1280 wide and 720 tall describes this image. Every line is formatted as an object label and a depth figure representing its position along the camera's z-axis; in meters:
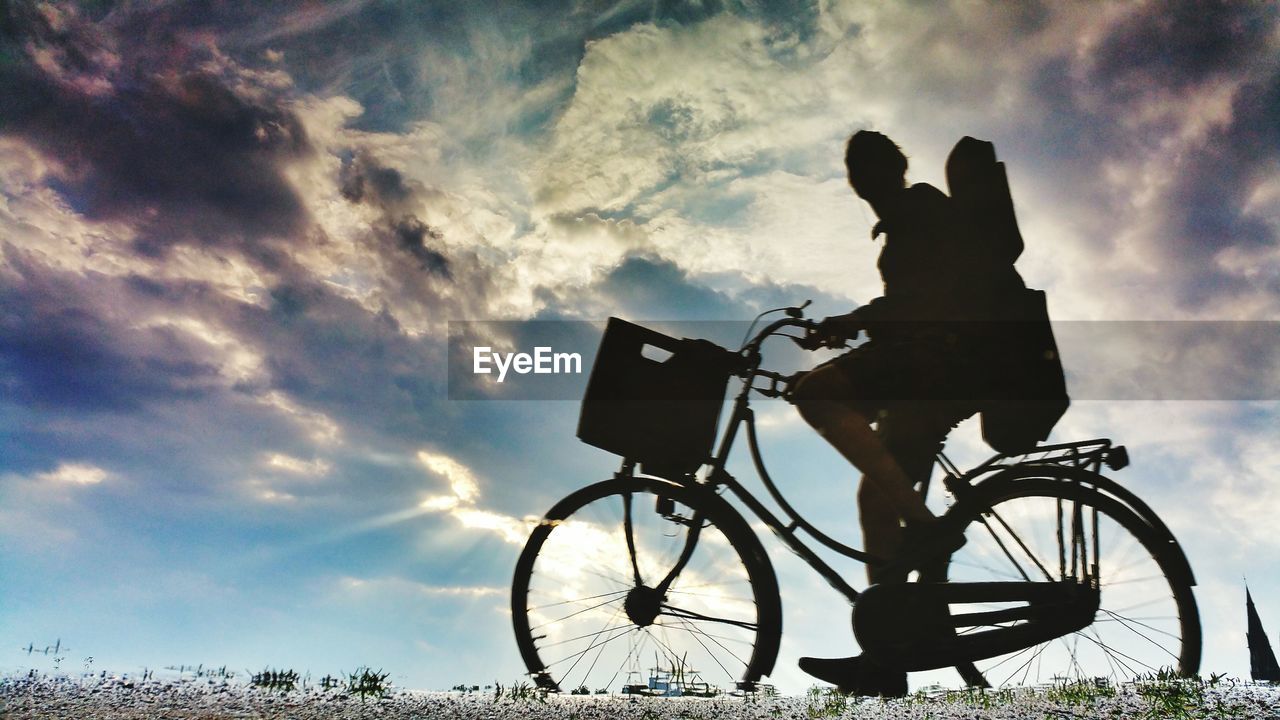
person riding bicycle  3.72
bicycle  3.61
